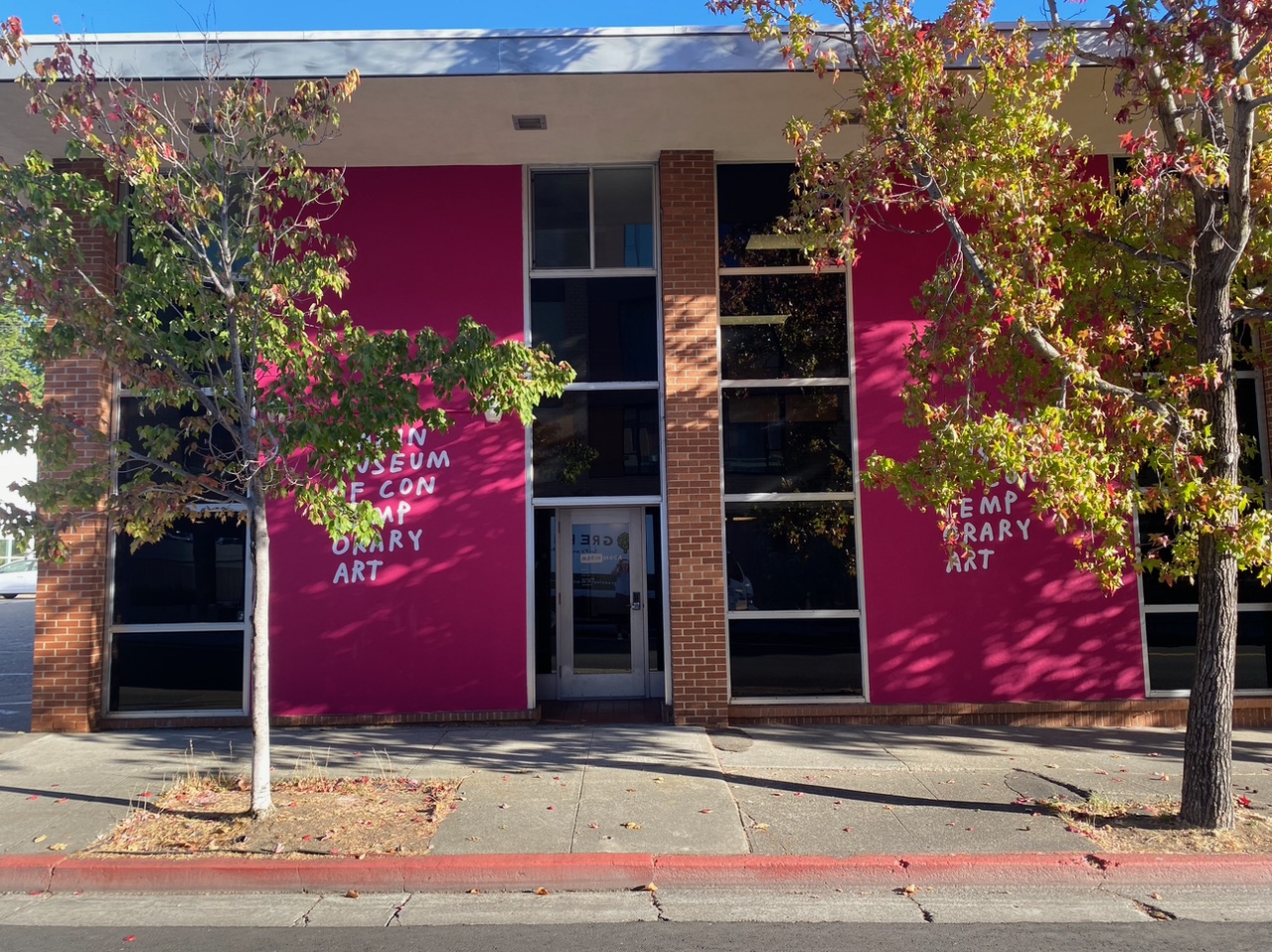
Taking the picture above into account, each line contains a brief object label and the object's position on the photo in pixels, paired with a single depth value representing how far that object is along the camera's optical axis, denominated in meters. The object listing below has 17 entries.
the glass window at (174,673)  9.46
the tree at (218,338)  6.39
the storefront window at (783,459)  9.52
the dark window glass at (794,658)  9.50
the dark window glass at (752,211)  9.94
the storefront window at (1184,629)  9.47
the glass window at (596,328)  9.86
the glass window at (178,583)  9.50
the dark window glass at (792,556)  9.55
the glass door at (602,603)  10.59
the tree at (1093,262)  5.94
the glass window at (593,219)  10.02
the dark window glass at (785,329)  9.80
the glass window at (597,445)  9.77
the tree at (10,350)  28.18
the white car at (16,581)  30.30
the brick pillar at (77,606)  9.18
